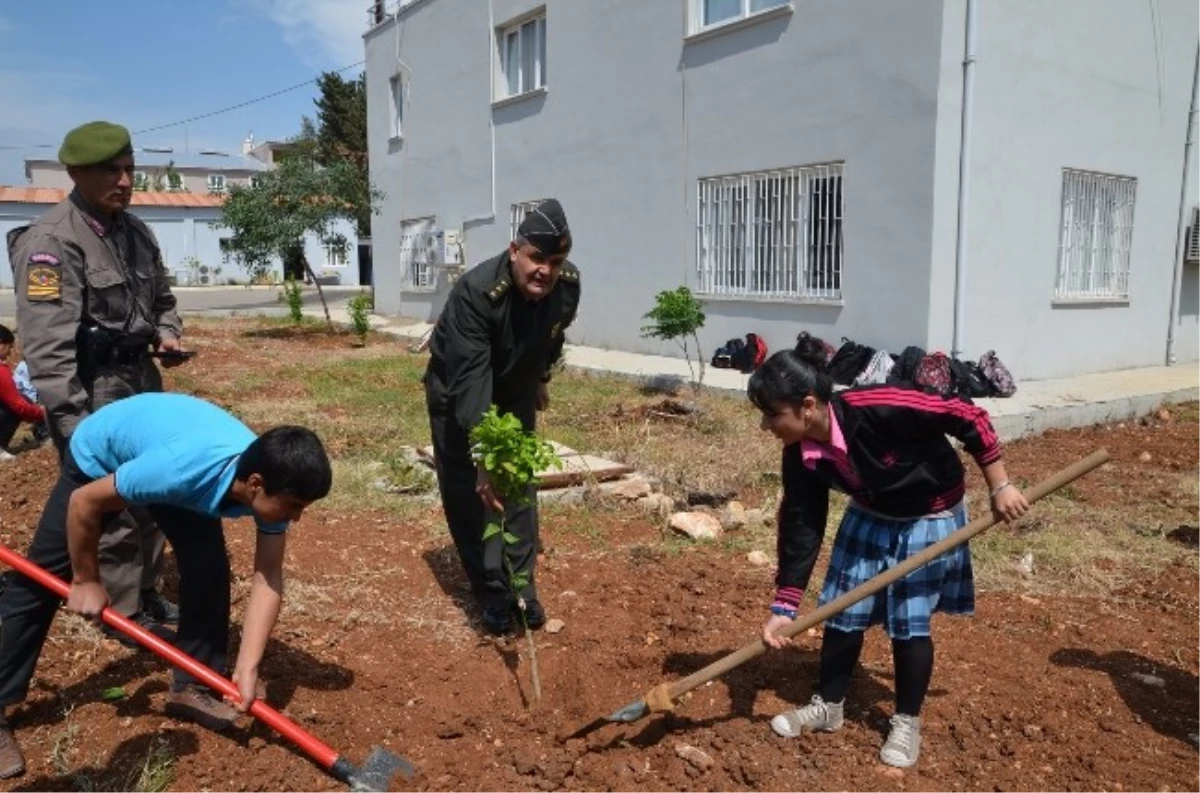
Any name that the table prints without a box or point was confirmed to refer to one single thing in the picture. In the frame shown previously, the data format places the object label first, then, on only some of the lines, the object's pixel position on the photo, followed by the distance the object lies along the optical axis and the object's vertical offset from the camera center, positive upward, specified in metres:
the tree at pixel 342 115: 34.56 +5.64
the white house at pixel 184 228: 33.19 +1.43
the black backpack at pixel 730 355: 9.35 -0.99
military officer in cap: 3.18 -0.39
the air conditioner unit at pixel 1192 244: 9.98 +0.12
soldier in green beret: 3.03 -0.15
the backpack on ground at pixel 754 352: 9.20 -0.93
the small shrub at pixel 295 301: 15.66 -0.64
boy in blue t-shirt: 2.38 -0.68
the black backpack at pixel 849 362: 7.93 -0.90
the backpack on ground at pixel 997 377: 7.66 -1.00
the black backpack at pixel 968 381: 7.59 -1.02
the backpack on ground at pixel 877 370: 7.67 -0.94
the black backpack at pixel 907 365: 7.53 -0.88
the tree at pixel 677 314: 8.18 -0.48
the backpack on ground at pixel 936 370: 7.37 -0.92
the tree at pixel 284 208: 14.20 +0.87
